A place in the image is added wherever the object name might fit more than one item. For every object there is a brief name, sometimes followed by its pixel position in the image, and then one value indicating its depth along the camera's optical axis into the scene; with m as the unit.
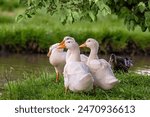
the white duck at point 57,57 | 11.35
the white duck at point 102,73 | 9.97
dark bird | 12.73
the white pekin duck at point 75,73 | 9.76
